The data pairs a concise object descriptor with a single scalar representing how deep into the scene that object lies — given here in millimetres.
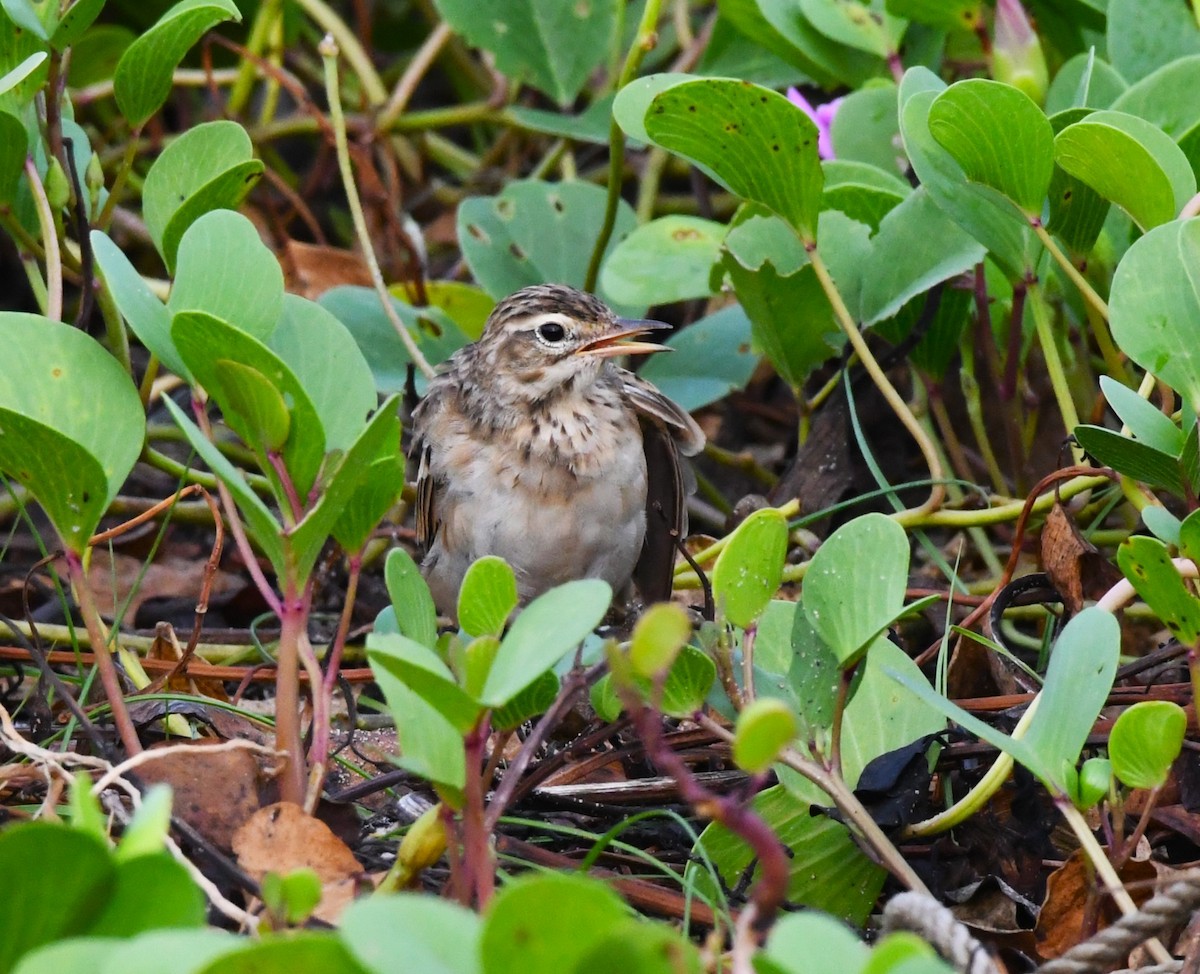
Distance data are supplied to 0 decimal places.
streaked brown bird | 9305
